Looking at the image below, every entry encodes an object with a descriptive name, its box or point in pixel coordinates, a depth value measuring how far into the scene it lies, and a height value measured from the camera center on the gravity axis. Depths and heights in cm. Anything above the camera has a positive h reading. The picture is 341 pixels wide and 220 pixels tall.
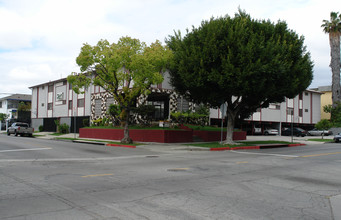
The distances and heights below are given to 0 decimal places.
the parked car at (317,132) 4566 -164
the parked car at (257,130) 4509 -133
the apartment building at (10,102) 6719 +402
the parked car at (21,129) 3641 -130
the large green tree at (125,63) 2075 +419
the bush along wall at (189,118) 2933 +30
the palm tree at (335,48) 4513 +1189
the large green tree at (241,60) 1855 +410
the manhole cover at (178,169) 1050 -176
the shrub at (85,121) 3809 -20
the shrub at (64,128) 4125 -125
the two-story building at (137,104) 3135 +201
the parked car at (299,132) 4452 -156
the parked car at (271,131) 4541 -149
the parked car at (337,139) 3151 -180
